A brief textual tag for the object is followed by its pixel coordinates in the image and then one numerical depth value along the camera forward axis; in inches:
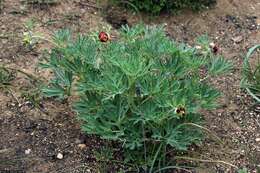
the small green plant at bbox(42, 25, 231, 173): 99.3
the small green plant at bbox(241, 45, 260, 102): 127.0
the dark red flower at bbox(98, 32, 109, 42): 105.3
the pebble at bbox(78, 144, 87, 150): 114.1
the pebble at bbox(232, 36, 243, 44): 147.0
